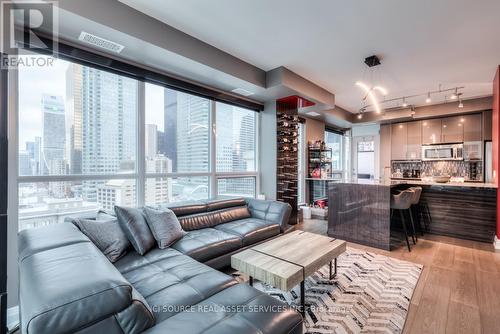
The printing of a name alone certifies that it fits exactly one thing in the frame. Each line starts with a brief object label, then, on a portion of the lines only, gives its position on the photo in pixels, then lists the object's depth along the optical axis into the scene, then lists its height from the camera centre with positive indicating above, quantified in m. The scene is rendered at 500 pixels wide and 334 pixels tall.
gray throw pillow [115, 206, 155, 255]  2.22 -0.61
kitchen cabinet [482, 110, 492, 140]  5.32 +1.03
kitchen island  3.56 -0.73
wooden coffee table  1.80 -0.83
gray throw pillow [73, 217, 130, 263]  2.03 -0.63
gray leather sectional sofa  0.94 -0.70
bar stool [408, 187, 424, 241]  3.66 -0.46
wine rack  4.81 +0.31
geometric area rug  1.87 -1.27
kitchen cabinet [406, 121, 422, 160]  6.39 +0.77
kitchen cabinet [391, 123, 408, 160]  6.65 +0.81
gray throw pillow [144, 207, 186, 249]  2.39 -0.64
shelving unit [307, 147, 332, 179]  6.14 +0.14
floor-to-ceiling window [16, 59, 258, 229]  2.42 +0.33
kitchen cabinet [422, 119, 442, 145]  6.11 +0.99
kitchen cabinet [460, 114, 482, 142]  5.53 +1.01
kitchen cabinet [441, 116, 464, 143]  5.79 +0.99
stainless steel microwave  5.80 +0.42
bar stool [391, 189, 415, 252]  3.44 -0.49
